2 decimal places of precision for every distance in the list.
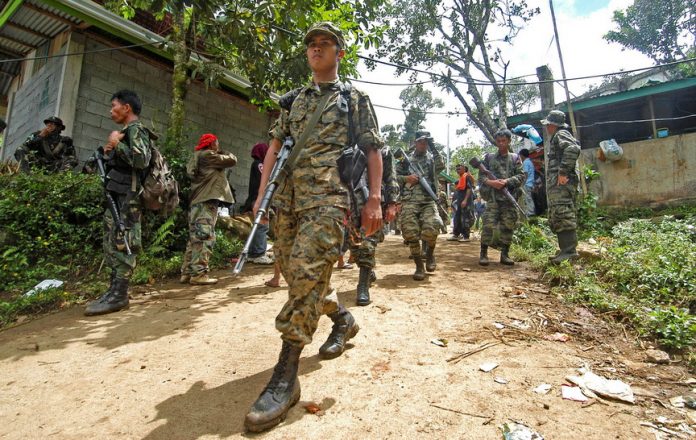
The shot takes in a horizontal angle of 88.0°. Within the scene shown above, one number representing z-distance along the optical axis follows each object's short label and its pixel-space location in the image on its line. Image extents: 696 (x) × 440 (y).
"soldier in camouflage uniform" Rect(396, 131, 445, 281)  4.88
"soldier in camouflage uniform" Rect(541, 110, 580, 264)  4.77
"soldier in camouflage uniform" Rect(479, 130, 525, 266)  5.50
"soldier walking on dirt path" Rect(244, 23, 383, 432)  1.91
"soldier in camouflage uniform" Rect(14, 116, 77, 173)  5.46
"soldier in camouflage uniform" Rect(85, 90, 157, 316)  3.53
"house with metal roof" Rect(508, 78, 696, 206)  8.63
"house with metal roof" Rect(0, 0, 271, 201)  6.11
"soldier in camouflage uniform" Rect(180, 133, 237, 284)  4.68
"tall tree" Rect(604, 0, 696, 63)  21.49
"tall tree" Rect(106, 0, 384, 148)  4.13
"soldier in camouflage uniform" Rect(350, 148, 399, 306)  3.73
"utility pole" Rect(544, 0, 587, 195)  8.90
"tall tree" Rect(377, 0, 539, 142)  12.71
